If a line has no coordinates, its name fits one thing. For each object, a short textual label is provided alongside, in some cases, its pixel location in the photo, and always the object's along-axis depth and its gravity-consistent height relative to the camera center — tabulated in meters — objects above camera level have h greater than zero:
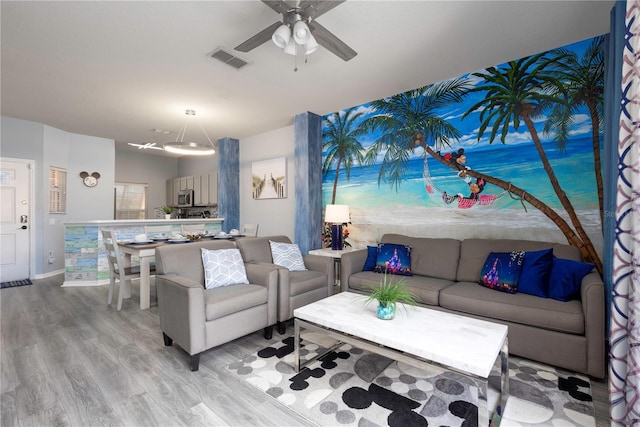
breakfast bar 4.82 -0.67
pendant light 4.23 +0.91
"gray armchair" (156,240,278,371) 2.23 -0.76
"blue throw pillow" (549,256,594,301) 2.29 -0.53
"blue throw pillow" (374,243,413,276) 3.28 -0.55
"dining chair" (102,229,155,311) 3.59 -0.75
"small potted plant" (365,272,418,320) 1.97 -0.59
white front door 4.92 -0.19
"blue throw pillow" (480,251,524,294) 2.55 -0.52
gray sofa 2.05 -0.72
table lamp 4.08 -0.11
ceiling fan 1.87 +1.26
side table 3.80 -0.57
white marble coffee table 1.45 -0.73
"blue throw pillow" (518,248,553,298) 2.42 -0.51
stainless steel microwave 7.84 +0.30
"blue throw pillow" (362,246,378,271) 3.55 -0.58
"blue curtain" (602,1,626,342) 1.80 +0.58
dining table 3.51 -0.55
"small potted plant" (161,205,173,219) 5.21 -0.02
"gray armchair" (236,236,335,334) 2.85 -0.70
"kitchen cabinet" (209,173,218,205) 7.18 +0.52
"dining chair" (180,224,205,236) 5.59 -0.34
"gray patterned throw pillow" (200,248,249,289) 2.75 -0.56
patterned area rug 1.72 -1.19
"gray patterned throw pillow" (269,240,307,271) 3.37 -0.52
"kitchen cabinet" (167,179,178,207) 8.37 +0.42
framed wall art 5.42 +0.61
